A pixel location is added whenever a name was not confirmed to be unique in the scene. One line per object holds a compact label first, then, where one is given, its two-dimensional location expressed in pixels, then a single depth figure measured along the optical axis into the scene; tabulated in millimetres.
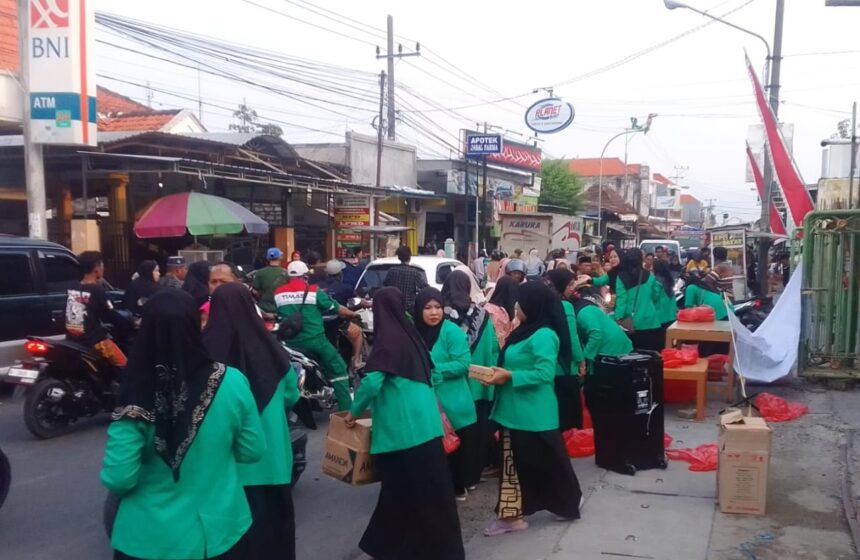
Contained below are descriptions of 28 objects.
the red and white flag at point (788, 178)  9516
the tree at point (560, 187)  43469
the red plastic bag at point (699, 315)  9453
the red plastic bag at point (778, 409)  7988
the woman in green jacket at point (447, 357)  5105
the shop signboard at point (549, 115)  28422
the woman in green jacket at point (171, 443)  2760
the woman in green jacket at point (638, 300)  9477
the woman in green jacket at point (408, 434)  4273
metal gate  8734
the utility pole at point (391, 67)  27266
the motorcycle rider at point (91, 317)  7535
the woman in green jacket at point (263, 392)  3721
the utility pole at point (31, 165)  11375
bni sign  11477
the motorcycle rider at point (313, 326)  7621
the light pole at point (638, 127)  45562
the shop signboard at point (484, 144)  24906
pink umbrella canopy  13078
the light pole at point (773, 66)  14922
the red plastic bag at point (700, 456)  6355
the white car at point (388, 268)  11582
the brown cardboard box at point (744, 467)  5223
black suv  8602
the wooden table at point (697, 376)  7996
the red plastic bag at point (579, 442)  6992
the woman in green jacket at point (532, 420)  4902
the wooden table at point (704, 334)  8938
